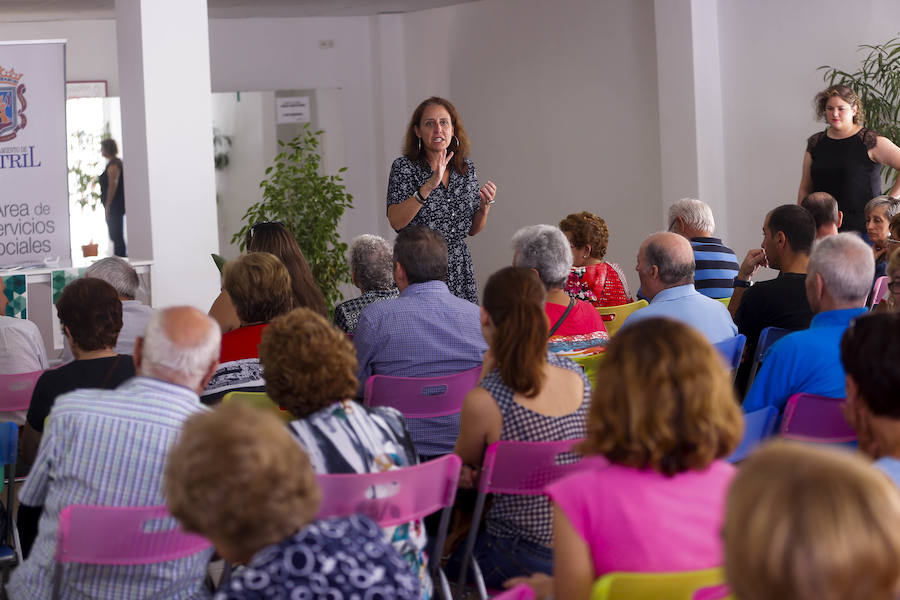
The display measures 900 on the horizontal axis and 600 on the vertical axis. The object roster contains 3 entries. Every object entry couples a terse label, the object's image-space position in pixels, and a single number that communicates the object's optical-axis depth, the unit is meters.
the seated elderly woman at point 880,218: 5.40
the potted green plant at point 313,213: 8.32
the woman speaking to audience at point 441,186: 5.25
